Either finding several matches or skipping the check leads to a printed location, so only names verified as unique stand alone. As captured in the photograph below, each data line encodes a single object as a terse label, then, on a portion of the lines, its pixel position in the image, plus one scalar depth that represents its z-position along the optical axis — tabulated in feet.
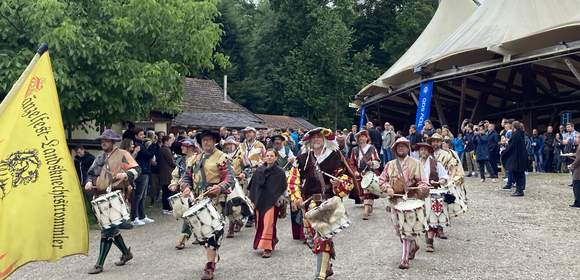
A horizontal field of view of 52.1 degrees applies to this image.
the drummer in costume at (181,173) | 30.45
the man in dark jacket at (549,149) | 67.56
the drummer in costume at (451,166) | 30.71
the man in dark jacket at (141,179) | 39.99
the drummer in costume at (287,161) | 32.12
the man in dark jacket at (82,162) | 39.83
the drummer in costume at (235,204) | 32.30
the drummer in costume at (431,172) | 28.96
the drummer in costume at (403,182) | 25.79
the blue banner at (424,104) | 80.18
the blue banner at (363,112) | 116.62
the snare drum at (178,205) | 29.35
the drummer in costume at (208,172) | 26.23
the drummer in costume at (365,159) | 39.65
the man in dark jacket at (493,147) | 55.67
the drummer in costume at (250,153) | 38.82
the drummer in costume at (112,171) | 26.55
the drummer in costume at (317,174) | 24.61
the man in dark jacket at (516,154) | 46.11
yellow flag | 16.37
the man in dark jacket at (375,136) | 63.67
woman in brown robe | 29.17
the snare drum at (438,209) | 28.35
